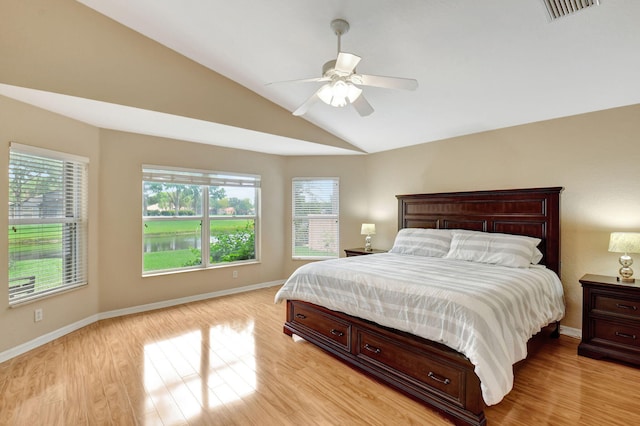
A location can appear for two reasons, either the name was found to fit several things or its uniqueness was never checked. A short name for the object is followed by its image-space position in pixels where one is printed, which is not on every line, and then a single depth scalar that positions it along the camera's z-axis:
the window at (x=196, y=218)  4.25
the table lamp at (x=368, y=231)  4.86
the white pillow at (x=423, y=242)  3.85
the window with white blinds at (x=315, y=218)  5.49
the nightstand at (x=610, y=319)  2.60
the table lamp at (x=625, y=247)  2.65
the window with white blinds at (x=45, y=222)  2.92
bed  1.91
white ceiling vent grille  1.99
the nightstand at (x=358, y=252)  4.72
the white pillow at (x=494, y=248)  3.16
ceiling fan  2.12
